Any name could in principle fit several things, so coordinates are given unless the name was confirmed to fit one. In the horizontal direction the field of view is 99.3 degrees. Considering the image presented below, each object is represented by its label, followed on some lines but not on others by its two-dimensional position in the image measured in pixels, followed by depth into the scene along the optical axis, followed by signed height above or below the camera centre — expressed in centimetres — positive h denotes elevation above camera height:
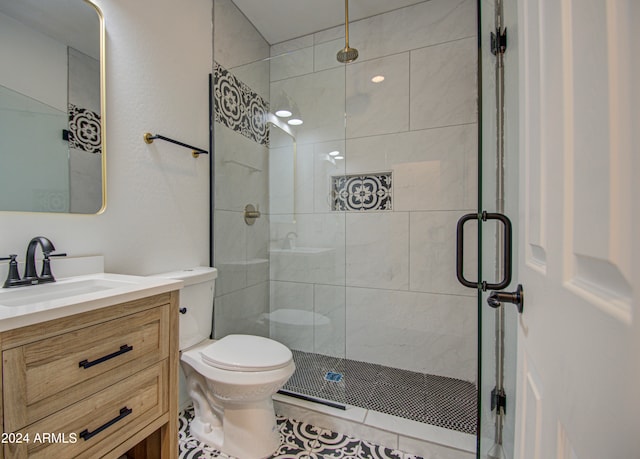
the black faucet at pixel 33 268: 88 -13
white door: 23 +0
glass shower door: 95 -1
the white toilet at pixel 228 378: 122 -67
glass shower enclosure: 184 +23
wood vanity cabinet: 63 -43
